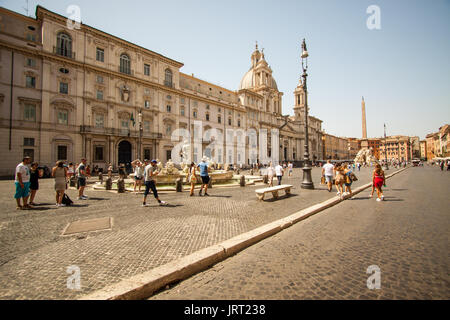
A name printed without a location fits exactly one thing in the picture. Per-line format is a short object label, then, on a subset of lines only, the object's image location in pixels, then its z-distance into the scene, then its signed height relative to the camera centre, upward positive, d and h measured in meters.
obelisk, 66.49 +13.83
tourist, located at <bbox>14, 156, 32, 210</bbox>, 6.45 -0.54
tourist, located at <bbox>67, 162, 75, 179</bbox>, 13.98 -0.37
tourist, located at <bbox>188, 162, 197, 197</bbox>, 9.23 -0.64
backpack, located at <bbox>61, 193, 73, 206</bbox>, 7.30 -1.24
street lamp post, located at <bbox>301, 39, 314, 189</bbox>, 11.07 +0.19
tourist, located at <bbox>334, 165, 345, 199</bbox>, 8.33 -0.57
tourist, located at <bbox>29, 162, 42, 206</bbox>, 7.10 -0.47
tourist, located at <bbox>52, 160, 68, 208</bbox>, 7.06 -0.53
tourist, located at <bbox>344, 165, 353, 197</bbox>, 8.66 -0.60
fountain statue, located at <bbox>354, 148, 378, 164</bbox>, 56.69 +2.32
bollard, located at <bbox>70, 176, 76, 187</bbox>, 13.06 -1.05
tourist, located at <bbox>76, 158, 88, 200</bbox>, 8.46 -0.51
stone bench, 7.93 -1.04
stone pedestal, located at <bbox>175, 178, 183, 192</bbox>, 10.84 -1.07
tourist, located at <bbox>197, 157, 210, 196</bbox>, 9.12 -0.31
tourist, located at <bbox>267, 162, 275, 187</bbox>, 12.82 -0.54
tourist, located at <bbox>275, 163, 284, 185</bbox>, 12.83 -0.41
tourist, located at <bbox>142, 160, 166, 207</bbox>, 7.12 -0.45
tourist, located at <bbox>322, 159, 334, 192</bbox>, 10.35 -0.40
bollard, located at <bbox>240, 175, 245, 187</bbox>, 13.48 -1.15
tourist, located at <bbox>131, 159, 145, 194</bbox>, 10.35 -0.34
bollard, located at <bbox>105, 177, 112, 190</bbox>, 11.66 -1.07
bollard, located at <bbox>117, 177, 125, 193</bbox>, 10.71 -1.11
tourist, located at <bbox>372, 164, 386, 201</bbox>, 7.88 -0.63
